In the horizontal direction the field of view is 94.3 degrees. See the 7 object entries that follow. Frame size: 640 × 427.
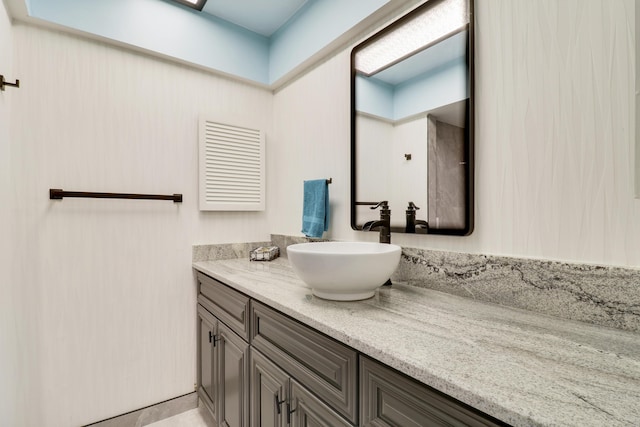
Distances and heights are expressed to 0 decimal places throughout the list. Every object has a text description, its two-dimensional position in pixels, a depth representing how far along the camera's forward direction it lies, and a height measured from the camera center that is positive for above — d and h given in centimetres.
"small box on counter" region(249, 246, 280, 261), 187 -25
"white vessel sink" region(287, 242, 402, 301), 90 -17
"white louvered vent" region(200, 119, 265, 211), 188 +31
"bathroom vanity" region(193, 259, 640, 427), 47 -29
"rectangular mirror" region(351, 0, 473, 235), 107 +39
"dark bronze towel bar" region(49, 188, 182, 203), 145 +10
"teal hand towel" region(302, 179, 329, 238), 165 +3
